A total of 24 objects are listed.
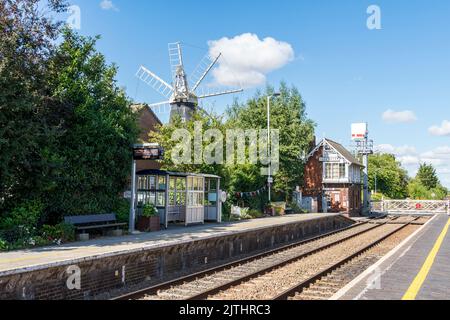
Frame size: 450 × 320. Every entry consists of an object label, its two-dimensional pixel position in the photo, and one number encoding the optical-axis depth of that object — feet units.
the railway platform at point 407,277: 30.44
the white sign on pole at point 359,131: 207.92
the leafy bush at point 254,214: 104.04
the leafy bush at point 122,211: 65.00
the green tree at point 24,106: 47.24
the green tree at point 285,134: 141.28
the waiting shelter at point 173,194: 70.13
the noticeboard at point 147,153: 62.28
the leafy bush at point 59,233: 50.49
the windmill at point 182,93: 157.99
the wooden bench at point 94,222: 54.44
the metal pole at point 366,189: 181.39
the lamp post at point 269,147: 112.43
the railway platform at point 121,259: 31.60
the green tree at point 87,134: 56.49
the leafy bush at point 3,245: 44.06
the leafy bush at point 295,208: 136.29
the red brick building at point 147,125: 112.35
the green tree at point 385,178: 273.54
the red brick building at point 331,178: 163.53
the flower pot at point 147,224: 64.39
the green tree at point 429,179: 360.28
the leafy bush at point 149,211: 65.57
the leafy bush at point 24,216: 49.24
